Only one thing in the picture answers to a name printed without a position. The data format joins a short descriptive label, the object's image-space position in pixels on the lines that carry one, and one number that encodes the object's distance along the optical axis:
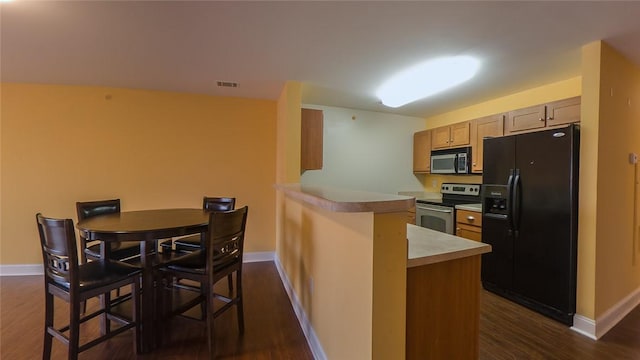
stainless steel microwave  3.87
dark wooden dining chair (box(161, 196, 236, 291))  2.47
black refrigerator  2.28
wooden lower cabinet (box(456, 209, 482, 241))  3.17
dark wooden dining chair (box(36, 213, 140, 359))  1.59
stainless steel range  3.58
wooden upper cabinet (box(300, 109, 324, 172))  3.57
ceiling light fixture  2.52
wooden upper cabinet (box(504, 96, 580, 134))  2.72
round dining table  1.83
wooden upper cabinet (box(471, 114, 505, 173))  3.42
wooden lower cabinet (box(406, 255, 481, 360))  1.26
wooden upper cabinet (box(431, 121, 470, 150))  3.88
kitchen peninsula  1.13
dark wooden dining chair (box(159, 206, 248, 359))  1.83
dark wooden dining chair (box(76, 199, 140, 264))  2.34
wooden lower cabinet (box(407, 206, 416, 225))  4.22
